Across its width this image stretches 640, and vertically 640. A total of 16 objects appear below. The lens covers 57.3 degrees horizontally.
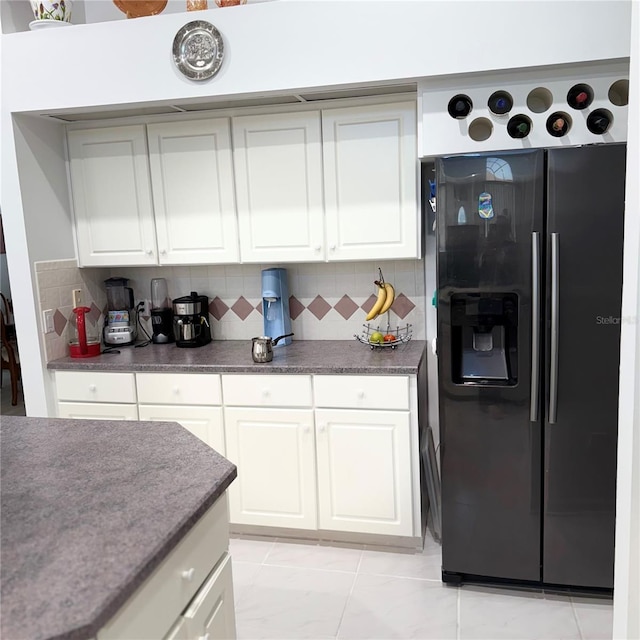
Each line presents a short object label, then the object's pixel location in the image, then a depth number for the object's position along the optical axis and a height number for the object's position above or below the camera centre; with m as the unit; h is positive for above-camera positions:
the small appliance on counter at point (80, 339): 3.14 -0.47
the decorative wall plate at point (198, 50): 2.58 +0.87
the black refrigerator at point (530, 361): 2.25 -0.52
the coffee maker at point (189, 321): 3.26 -0.41
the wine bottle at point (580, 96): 2.30 +0.52
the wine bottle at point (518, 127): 2.38 +0.43
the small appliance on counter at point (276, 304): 3.17 -0.33
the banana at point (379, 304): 3.04 -0.34
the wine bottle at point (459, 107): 2.44 +0.53
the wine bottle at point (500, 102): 2.39 +0.53
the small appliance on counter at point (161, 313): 3.39 -0.37
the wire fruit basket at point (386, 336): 3.03 -0.52
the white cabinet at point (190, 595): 1.12 -0.75
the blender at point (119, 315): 3.40 -0.37
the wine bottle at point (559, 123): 2.33 +0.42
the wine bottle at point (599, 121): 2.30 +0.42
